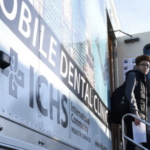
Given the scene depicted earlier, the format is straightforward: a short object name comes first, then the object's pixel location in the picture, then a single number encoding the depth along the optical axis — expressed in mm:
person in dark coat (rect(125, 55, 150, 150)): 3643
